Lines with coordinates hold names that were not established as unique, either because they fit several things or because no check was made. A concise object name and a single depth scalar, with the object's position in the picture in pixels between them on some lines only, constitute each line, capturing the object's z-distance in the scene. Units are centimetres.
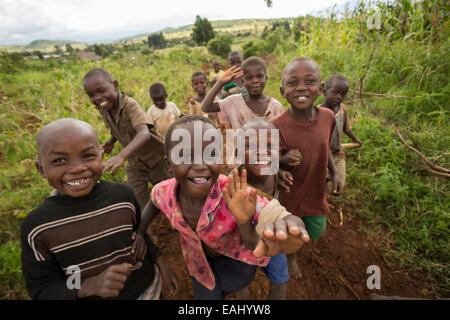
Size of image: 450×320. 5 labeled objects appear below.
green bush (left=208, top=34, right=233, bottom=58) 1695
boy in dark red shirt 159
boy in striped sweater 97
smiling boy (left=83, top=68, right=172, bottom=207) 183
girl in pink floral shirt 96
